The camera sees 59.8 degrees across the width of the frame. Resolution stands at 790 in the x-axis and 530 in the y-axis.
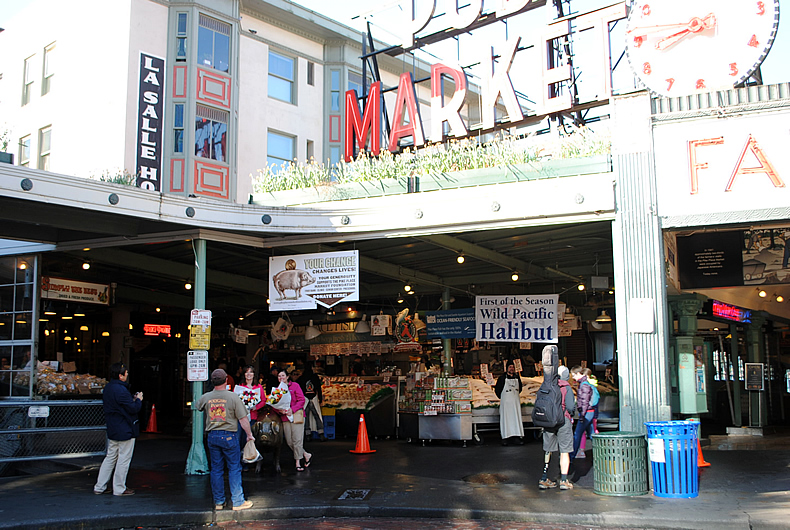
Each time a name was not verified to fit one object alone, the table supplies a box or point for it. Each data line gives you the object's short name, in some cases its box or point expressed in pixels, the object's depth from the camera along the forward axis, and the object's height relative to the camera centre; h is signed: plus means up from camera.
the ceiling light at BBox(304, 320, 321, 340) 20.88 +0.56
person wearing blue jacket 9.91 -1.11
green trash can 9.28 -1.55
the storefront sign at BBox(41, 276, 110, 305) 14.68 +1.35
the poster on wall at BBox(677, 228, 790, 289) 12.05 +1.61
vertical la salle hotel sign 23.02 +7.78
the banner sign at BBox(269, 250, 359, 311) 12.32 +1.29
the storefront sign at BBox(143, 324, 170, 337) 22.25 +0.73
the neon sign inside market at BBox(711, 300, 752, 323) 16.11 +0.87
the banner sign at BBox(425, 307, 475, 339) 17.84 +0.69
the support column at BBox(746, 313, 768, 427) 17.77 -0.24
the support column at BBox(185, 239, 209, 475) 11.69 -1.65
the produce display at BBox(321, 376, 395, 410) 17.69 -1.11
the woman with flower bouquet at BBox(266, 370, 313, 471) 12.13 -1.03
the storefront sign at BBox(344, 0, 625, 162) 15.95 +6.27
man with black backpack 9.94 -1.04
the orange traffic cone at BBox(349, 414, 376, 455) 14.57 -1.89
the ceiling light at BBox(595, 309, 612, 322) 18.95 +0.87
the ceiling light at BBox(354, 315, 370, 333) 19.98 +0.68
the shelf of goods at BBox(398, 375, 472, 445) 15.64 -1.38
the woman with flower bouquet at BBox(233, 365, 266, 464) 11.90 -0.75
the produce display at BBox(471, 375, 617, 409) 16.27 -1.03
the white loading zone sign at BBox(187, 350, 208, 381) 11.58 -0.23
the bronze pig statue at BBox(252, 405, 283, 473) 12.10 -1.44
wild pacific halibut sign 16.44 +0.77
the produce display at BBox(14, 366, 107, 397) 14.59 -0.69
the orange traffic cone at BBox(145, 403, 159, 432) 18.95 -1.98
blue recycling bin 9.08 -1.46
